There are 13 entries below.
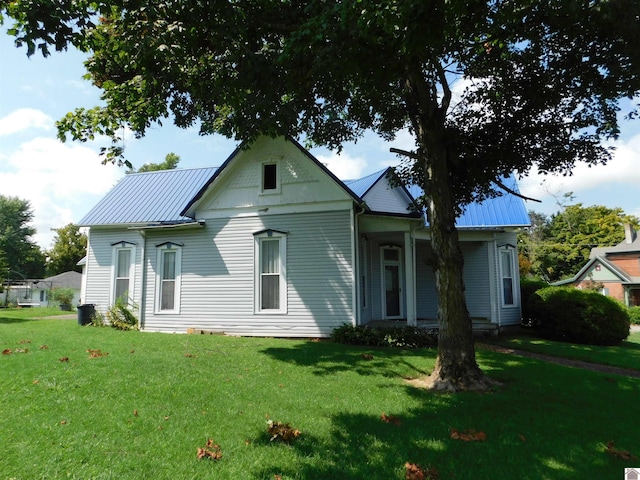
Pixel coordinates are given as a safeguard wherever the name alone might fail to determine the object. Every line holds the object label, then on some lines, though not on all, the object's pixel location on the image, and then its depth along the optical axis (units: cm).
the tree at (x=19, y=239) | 5350
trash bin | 1477
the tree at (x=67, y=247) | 4866
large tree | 594
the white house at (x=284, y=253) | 1223
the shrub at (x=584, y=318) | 1342
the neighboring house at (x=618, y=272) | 3941
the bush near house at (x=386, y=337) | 1101
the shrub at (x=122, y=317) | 1404
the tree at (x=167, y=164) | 4388
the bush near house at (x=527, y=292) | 1577
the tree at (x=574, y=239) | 5084
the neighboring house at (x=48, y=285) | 4406
